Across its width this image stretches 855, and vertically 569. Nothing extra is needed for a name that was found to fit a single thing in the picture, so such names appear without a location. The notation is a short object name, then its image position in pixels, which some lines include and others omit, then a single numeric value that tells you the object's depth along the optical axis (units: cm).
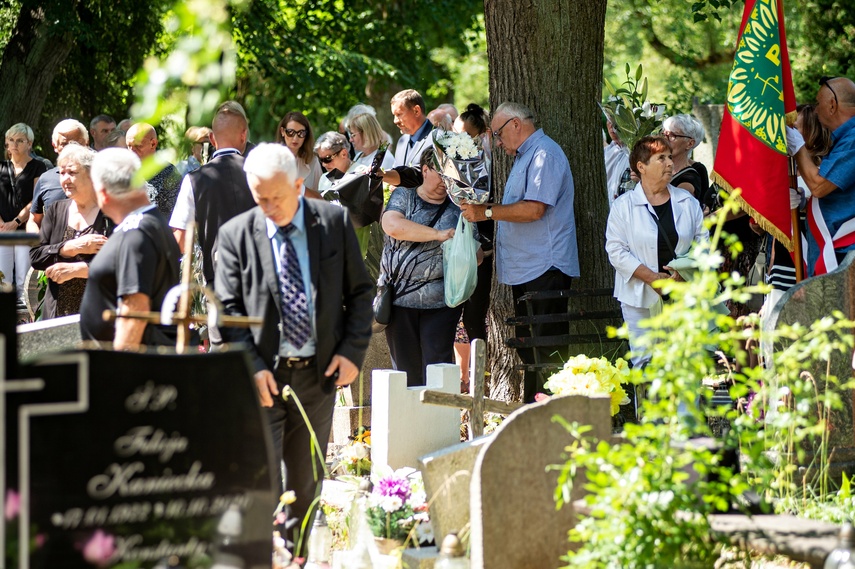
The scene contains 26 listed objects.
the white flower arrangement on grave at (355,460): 1384
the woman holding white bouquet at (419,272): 1544
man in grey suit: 1033
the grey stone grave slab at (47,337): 1142
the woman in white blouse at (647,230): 1462
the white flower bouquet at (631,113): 1772
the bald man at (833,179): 1452
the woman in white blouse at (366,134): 1861
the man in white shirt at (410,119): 1869
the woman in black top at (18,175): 2141
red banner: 1463
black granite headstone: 675
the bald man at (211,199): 1378
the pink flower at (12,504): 662
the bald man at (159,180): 1652
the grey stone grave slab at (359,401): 1708
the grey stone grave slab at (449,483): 1033
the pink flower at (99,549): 689
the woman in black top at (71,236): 1447
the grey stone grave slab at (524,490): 916
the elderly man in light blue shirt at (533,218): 1548
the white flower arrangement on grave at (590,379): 1289
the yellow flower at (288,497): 1033
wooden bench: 1486
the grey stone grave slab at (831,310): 1246
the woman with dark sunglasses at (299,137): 1847
